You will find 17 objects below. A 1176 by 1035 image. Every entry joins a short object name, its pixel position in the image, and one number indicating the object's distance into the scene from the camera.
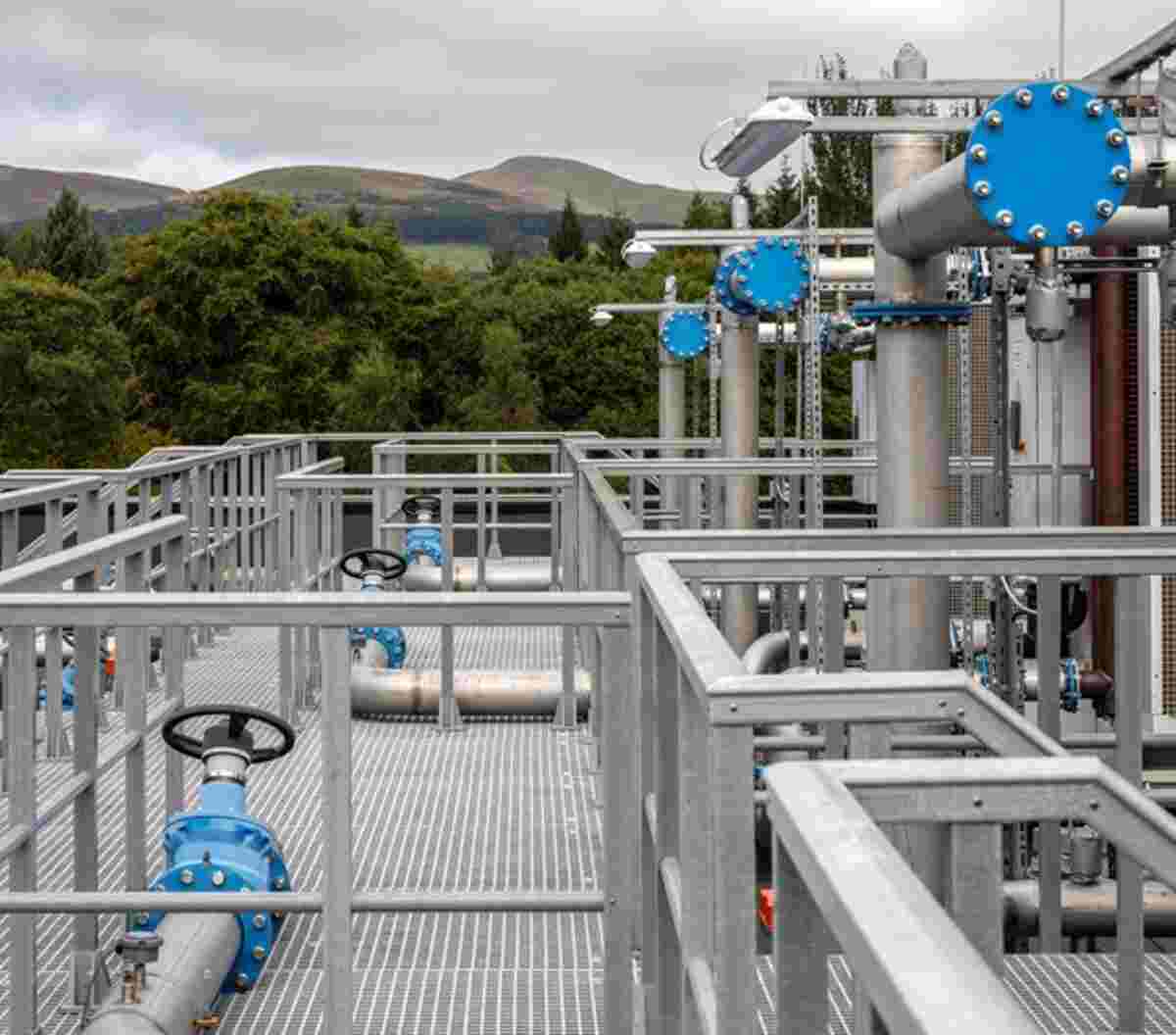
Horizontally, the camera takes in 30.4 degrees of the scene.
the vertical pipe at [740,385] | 14.05
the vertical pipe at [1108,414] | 17.64
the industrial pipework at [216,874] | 4.93
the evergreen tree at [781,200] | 62.74
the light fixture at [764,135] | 7.83
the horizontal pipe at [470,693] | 10.53
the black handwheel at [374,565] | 10.73
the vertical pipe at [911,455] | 6.43
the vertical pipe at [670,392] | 22.36
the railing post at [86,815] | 5.01
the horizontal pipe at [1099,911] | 7.01
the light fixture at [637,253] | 17.23
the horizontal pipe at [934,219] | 5.86
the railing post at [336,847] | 4.22
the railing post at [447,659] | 10.06
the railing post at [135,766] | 5.30
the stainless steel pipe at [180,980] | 4.54
